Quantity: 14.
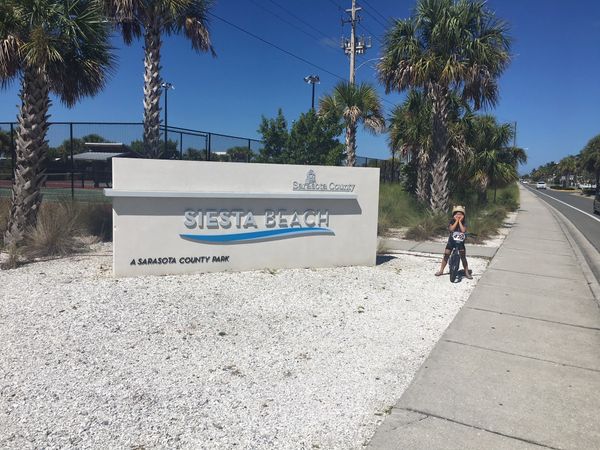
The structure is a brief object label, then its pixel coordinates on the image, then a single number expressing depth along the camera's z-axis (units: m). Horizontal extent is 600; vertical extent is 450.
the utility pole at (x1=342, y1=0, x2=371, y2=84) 26.16
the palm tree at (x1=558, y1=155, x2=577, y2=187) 108.12
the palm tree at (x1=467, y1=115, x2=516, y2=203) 22.84
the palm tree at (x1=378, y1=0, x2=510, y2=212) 14.87
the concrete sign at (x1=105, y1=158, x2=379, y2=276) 7.28
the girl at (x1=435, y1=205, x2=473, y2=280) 8.58
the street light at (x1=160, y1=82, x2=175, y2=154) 32.88
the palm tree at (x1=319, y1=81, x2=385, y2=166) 20.64
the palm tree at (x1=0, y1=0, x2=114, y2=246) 8.48
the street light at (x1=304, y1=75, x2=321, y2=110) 30.19
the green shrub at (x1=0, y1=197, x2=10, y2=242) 9.97
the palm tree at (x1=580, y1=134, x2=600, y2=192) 66.13
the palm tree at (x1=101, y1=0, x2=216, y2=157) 11.88
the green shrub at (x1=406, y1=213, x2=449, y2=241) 13.84
